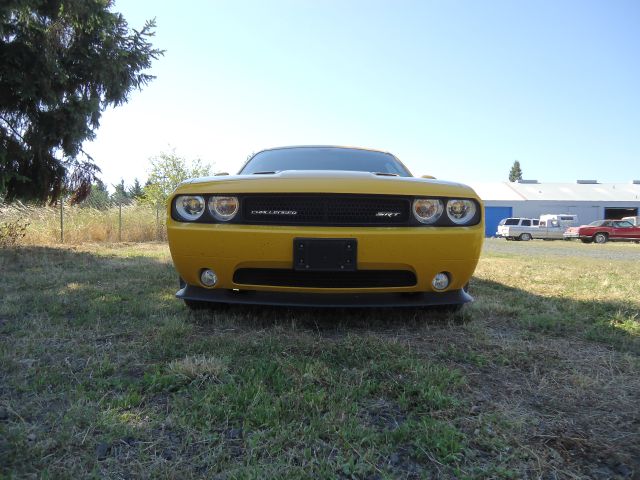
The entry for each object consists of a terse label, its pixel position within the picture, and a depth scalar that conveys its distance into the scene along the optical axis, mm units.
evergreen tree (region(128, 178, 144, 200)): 65450
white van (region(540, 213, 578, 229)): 26438
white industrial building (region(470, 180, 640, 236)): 34625
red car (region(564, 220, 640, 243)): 23031
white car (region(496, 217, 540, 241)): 26750
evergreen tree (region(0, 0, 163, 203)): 5754
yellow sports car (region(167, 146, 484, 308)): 2246
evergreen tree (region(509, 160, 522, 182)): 80500
